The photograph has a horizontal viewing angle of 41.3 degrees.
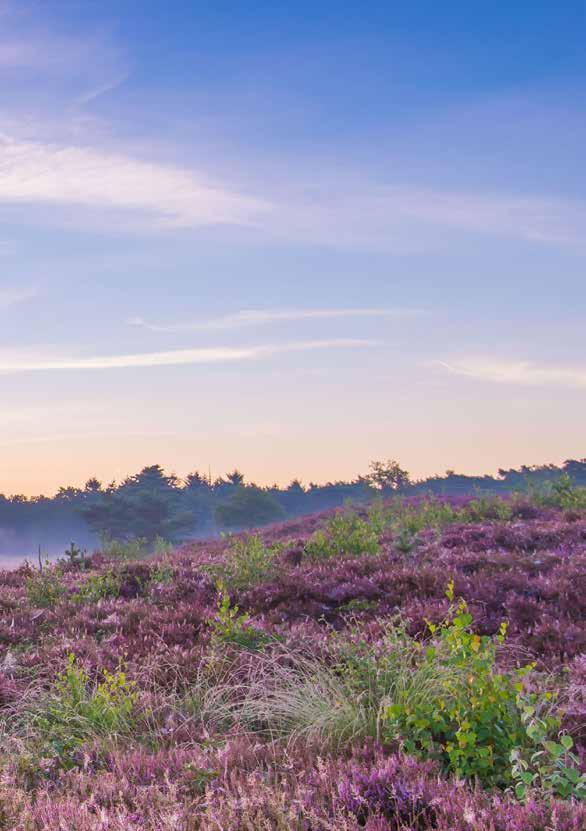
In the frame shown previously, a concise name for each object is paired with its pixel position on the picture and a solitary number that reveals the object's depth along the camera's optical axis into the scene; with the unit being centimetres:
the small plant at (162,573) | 1277
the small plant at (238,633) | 815
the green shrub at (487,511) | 2100
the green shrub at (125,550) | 1967
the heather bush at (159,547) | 2373
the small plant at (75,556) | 1678
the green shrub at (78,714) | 595
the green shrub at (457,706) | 473
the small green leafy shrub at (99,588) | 1205
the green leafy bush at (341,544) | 1516
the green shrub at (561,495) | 2267
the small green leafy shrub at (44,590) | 1209
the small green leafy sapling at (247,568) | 1195
